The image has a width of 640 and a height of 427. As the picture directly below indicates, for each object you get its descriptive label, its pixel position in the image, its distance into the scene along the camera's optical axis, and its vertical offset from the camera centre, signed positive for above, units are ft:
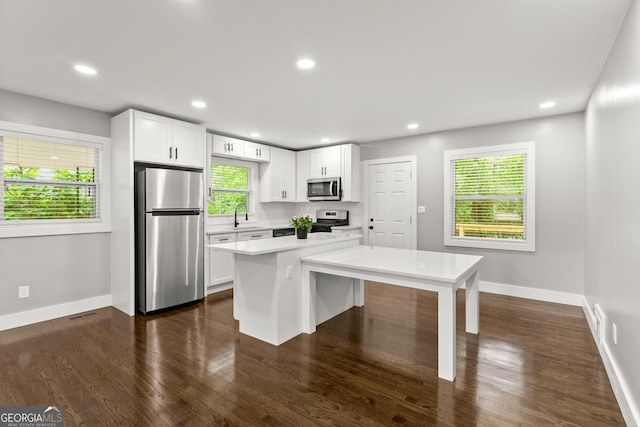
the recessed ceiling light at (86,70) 8.70 +4.06
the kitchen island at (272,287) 9.28 -2.32
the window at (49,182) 10.69 +1.16
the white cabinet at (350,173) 18.28 +2.31
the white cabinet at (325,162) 18.71 +3.11
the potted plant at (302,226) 11.11 -0.46
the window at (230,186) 17.22 +1.58
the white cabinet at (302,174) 20.17 +2.50
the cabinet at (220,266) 14.78 -2.54
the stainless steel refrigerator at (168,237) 12.07 -0.97
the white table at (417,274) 7.36 -1.61
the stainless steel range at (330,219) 19.34 -0.39
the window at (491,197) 13.88 +0.71
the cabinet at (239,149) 16.01 +3.48
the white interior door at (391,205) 17.08 +0.44
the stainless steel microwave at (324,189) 18.47 +1.44
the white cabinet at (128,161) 11.98 +2.07
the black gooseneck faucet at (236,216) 17.43 -0.17
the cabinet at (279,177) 19.15 +2.23
